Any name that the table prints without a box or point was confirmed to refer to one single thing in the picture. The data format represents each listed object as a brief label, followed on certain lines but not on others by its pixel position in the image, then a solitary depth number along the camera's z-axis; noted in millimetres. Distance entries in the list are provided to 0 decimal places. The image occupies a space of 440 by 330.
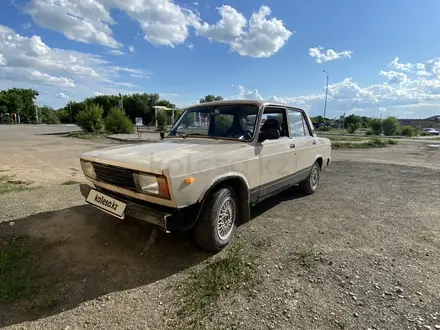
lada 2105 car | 2600
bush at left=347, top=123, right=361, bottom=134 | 48000
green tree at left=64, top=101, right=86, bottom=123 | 73675
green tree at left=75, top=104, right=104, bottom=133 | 23516
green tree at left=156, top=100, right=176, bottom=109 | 64625
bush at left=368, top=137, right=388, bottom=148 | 18741
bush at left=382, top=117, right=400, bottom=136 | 40625
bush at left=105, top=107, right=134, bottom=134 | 24781
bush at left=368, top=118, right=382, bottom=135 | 42844
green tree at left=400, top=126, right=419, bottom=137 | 40438
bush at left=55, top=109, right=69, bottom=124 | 76444
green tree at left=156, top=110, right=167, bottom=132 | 33556
